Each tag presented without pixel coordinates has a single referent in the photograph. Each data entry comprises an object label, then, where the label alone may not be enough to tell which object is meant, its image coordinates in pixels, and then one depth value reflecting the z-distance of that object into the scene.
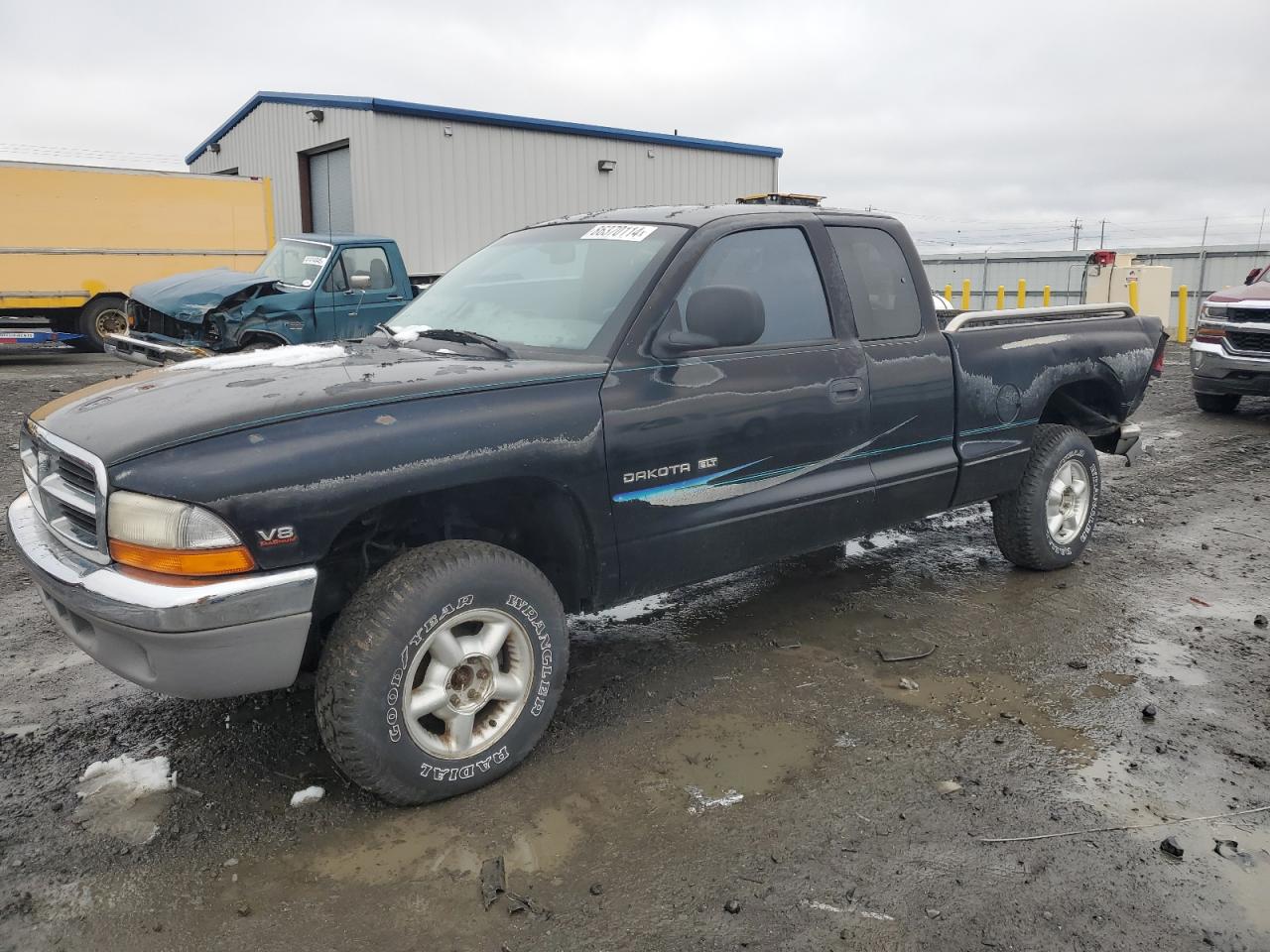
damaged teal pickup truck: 10.15
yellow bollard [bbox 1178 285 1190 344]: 20.30
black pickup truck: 2.62
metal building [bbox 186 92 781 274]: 17.66
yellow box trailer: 13.95
